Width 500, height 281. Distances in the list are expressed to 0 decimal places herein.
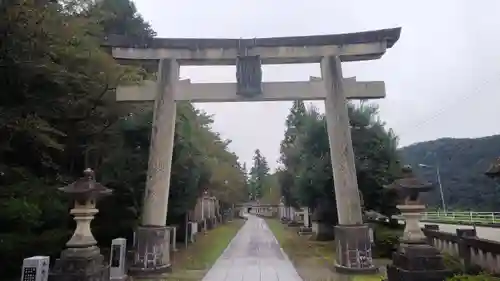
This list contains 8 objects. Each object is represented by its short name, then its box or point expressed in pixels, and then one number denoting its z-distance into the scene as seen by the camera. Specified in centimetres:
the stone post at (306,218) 3161
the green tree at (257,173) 9594
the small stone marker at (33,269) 848
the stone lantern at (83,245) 885
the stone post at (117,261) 1162
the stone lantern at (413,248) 860
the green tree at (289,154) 3034
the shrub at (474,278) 743
